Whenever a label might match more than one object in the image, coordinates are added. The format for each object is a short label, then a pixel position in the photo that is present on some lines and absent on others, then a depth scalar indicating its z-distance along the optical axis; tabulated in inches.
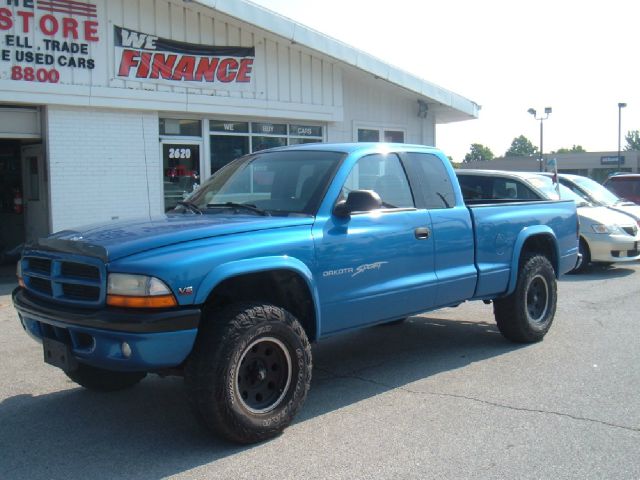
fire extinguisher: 533.0
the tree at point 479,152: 5536.4
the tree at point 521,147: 6077.8
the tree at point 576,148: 5451.8
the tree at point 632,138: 4478.1
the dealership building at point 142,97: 458.6
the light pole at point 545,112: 1518.2
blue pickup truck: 155.9
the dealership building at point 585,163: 2508.7
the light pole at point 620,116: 1939.0
